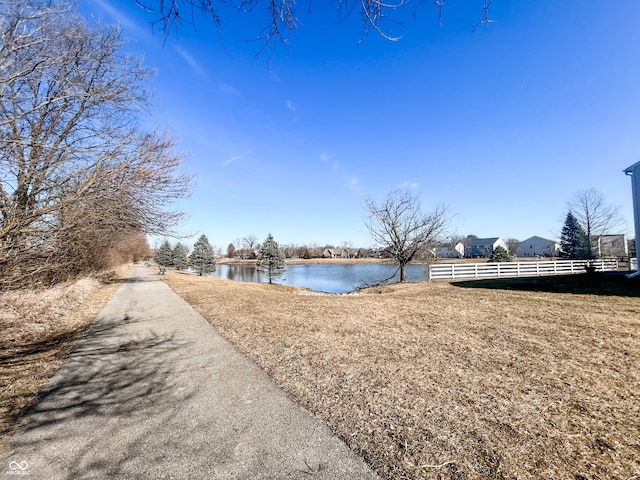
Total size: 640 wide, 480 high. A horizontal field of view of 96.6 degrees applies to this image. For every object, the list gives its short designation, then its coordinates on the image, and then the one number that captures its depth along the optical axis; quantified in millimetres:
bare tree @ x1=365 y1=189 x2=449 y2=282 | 16969
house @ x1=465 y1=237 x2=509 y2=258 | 68688
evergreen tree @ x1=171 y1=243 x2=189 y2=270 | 48625
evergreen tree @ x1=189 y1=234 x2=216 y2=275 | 38625
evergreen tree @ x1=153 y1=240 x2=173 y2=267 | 49034
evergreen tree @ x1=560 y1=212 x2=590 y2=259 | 33662
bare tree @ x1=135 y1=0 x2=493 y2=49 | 2039
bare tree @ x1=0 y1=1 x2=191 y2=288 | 4062
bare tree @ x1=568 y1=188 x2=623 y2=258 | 27289
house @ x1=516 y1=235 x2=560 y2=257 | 64425
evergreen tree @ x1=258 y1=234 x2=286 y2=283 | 33406
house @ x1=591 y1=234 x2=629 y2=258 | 32662
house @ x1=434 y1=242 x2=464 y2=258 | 69556
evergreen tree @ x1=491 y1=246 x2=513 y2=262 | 29783
